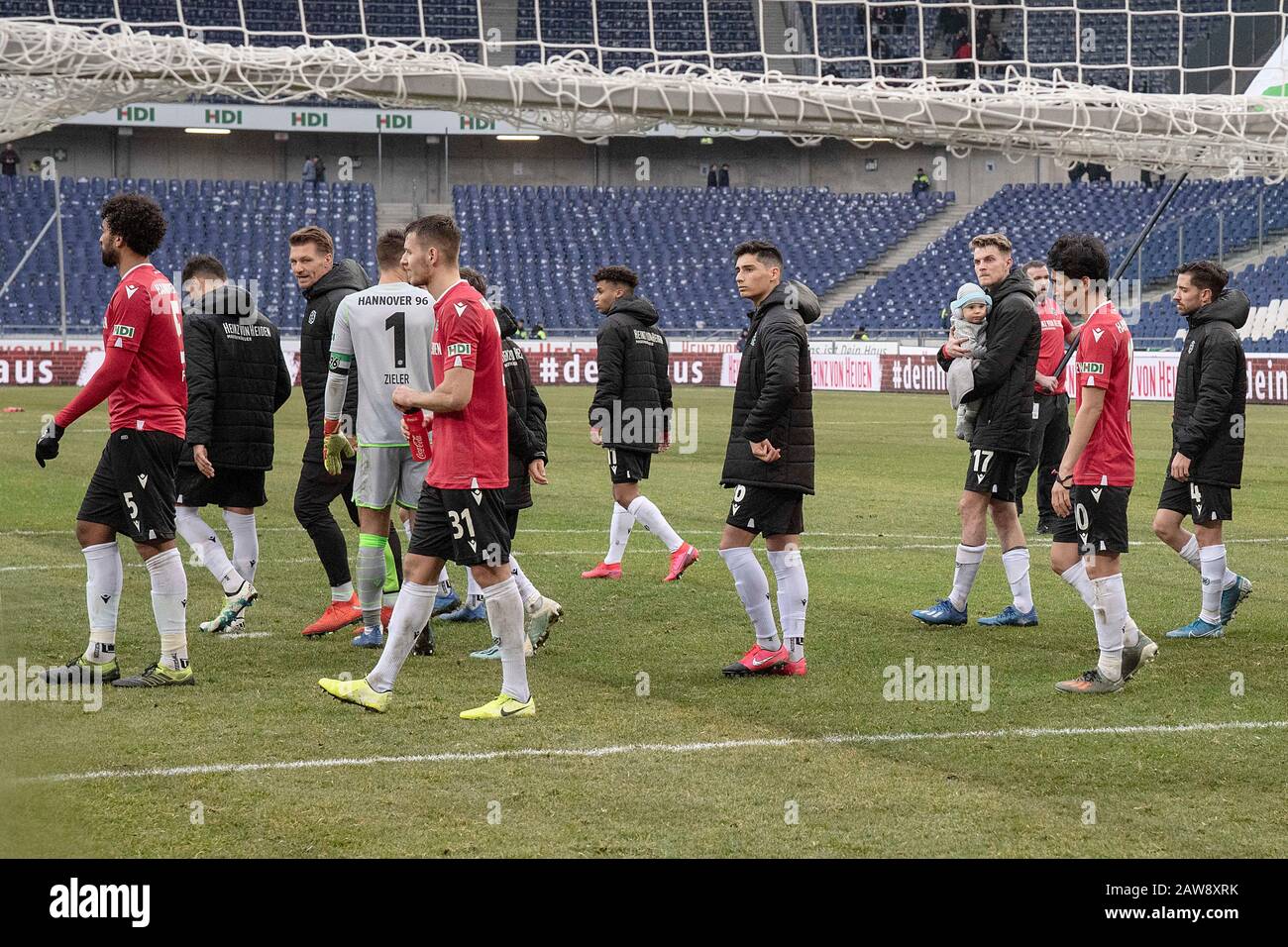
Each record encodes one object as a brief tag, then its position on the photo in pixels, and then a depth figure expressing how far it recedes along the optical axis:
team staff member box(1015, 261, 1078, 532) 10.48
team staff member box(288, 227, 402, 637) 8.98
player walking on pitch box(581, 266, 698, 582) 11.27
